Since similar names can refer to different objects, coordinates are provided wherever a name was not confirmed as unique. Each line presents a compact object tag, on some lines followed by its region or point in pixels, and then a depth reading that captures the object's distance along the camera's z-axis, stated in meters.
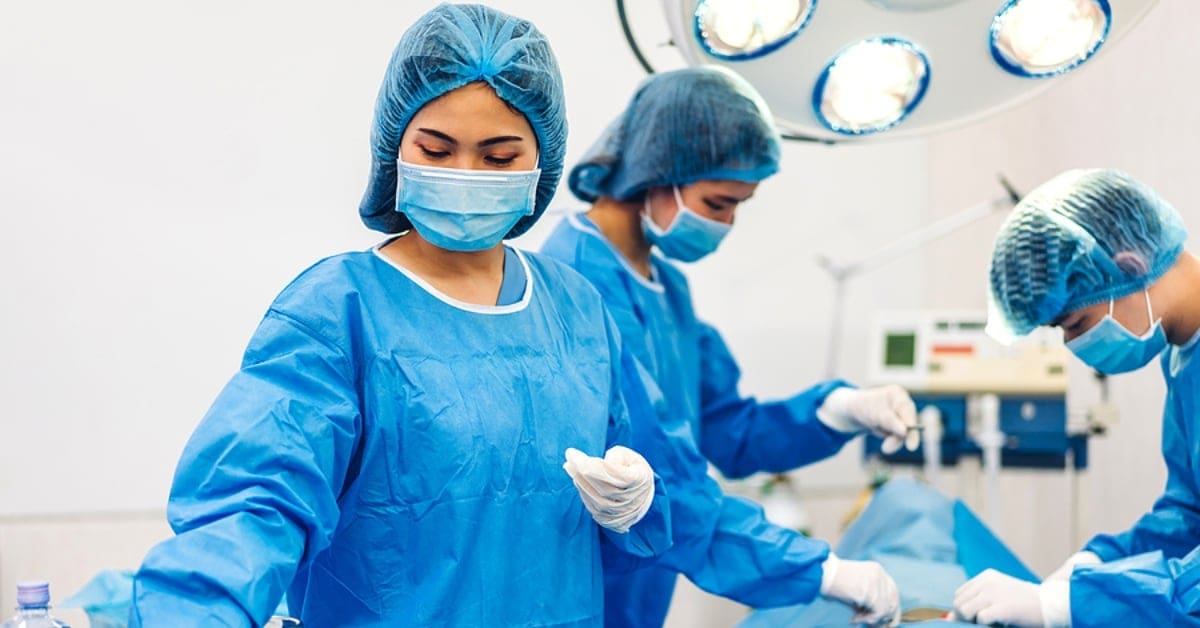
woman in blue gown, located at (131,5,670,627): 1.34
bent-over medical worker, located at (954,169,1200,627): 1.77
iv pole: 3.40
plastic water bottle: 1.43
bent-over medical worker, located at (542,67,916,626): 1.80
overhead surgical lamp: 1.84
